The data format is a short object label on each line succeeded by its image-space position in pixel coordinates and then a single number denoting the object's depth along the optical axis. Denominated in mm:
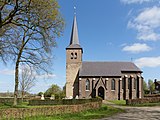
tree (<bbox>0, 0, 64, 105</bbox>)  15695
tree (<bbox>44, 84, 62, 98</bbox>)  77250
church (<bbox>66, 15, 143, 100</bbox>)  52406
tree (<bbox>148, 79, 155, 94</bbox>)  102325
